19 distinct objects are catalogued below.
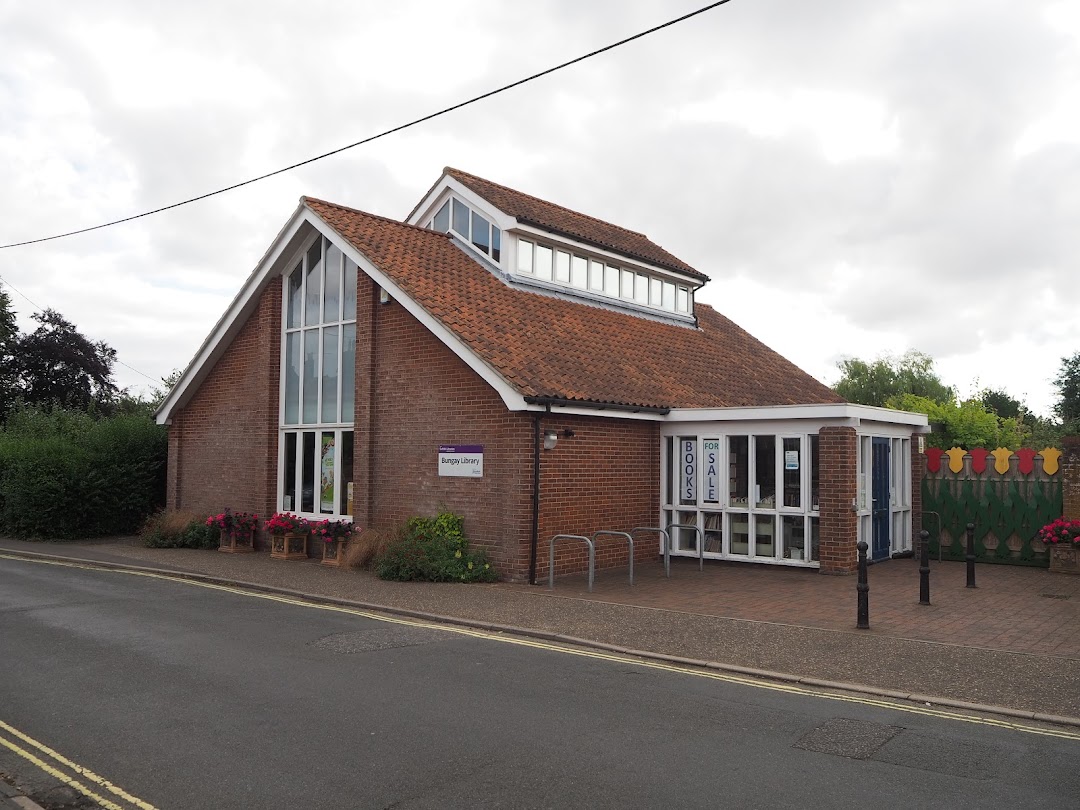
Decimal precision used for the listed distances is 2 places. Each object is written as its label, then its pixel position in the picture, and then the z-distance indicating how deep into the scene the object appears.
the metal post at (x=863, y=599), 9.88
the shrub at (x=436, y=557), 13.45
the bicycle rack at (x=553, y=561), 12.43
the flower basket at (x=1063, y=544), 14.40
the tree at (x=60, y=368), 37.53
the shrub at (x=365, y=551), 14.80
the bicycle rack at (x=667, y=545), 13.76
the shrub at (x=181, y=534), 18.66
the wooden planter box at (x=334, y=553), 15.56
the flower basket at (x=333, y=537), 15.82
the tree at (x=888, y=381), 49.09
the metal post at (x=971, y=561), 12.66
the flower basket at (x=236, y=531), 17.89
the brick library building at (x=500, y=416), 14.11
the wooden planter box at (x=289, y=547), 16.77
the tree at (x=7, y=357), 36.75
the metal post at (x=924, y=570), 11.20
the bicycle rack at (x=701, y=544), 15.00
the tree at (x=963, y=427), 23.70
